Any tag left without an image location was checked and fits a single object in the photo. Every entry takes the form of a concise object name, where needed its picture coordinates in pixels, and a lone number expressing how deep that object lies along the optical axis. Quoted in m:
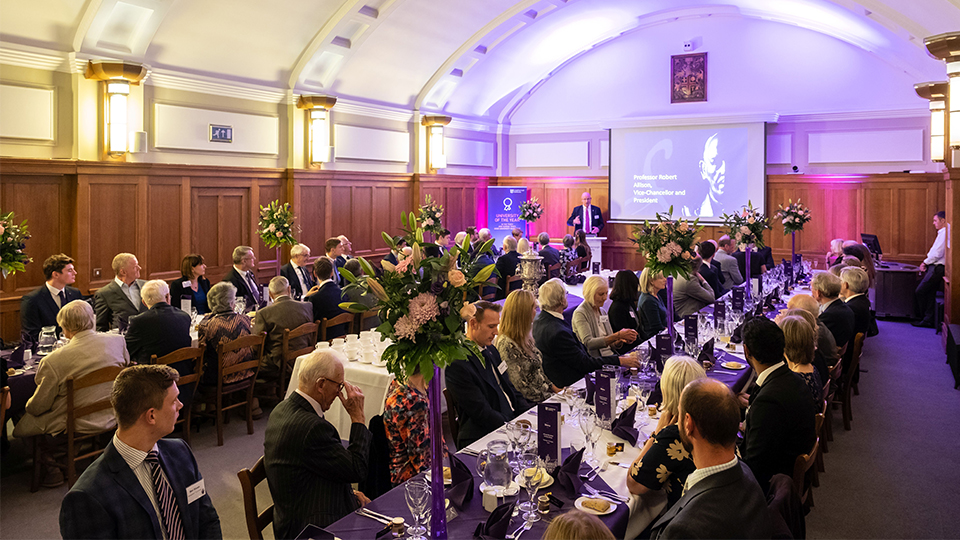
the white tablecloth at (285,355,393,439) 5.16
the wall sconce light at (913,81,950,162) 9.42
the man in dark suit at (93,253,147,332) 6.59
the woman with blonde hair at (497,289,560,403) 4.56
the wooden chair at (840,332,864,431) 6.02
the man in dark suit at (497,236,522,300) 10.34
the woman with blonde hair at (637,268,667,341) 6.43
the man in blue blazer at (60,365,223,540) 2.36
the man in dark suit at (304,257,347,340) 6.98
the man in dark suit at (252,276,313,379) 6.33
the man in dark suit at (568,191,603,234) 15.08
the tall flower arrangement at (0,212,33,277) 5.91
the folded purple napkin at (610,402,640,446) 3.56
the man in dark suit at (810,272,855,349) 5.97
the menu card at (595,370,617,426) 3.70
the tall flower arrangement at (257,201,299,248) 9.39
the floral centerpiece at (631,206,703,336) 5.74
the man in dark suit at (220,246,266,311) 7.66
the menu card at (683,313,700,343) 5.40
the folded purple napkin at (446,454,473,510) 2.82
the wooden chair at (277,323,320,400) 6.24
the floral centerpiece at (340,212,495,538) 2.43
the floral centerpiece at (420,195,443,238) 11.50
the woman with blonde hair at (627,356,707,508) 2.81
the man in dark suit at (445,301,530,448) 3.85
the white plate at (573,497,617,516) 2.80
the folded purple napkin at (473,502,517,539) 2.53
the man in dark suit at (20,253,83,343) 6.16
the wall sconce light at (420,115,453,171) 13.31
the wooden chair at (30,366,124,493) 4.61
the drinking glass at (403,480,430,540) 2.56
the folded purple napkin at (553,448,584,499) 2.95
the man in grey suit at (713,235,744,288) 9.22
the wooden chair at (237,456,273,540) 2.81
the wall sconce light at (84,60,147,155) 7.77
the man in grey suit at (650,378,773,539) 2.29
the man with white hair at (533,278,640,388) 4.96
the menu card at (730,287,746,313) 6.65
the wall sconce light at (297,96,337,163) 10.46
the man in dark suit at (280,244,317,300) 8.53
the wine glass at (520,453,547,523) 2.72
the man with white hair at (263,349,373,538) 3.02
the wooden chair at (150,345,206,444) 5.23
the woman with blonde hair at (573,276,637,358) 5.60
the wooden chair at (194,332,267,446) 5.71
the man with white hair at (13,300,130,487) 4.72
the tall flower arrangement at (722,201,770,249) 8.51
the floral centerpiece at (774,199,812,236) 10.09
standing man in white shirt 10.74
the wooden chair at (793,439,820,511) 3.11
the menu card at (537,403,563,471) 3.12
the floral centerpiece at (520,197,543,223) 14.99
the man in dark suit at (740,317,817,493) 3.43
